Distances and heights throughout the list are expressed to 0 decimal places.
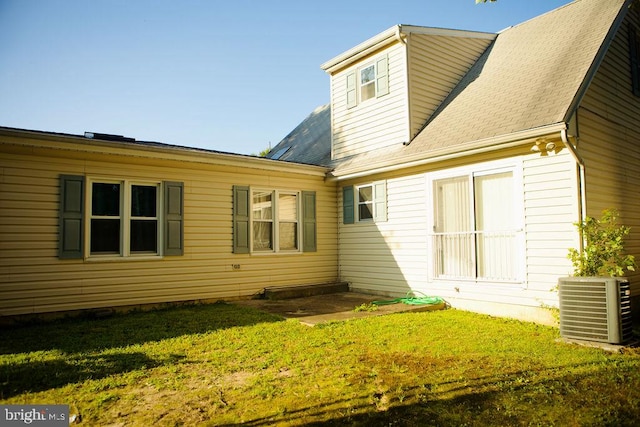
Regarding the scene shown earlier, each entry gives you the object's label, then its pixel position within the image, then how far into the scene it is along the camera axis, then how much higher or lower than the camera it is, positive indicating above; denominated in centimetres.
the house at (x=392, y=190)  668 +93
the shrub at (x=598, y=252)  536 -25
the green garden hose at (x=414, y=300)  794 -135
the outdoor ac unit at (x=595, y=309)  498 -98
